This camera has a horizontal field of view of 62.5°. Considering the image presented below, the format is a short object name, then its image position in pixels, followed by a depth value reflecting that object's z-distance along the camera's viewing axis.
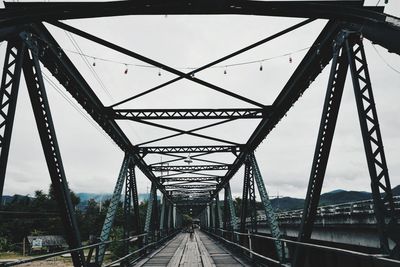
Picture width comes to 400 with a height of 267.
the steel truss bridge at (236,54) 5.90
